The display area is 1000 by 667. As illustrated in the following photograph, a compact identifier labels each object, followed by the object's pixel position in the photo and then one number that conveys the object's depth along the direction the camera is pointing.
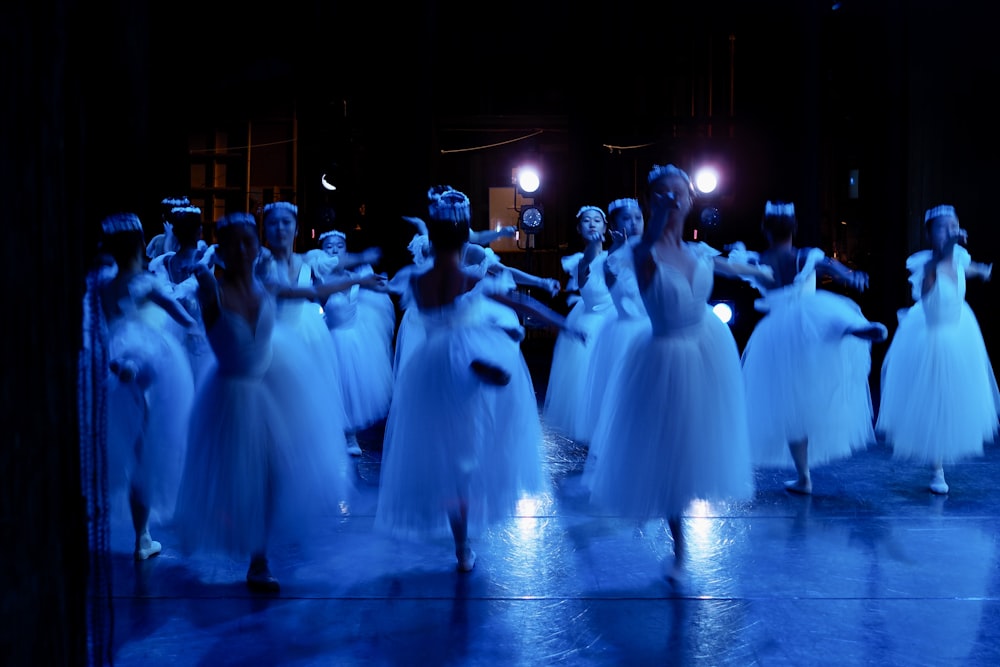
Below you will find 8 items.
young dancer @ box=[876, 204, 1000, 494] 5.75
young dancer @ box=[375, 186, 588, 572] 4.04
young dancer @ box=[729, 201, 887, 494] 5.48
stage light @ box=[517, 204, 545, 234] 12.88
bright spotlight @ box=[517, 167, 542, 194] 13.40
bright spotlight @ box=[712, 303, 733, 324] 11.34
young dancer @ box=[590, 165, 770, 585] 4.06
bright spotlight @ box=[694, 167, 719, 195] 12.59
